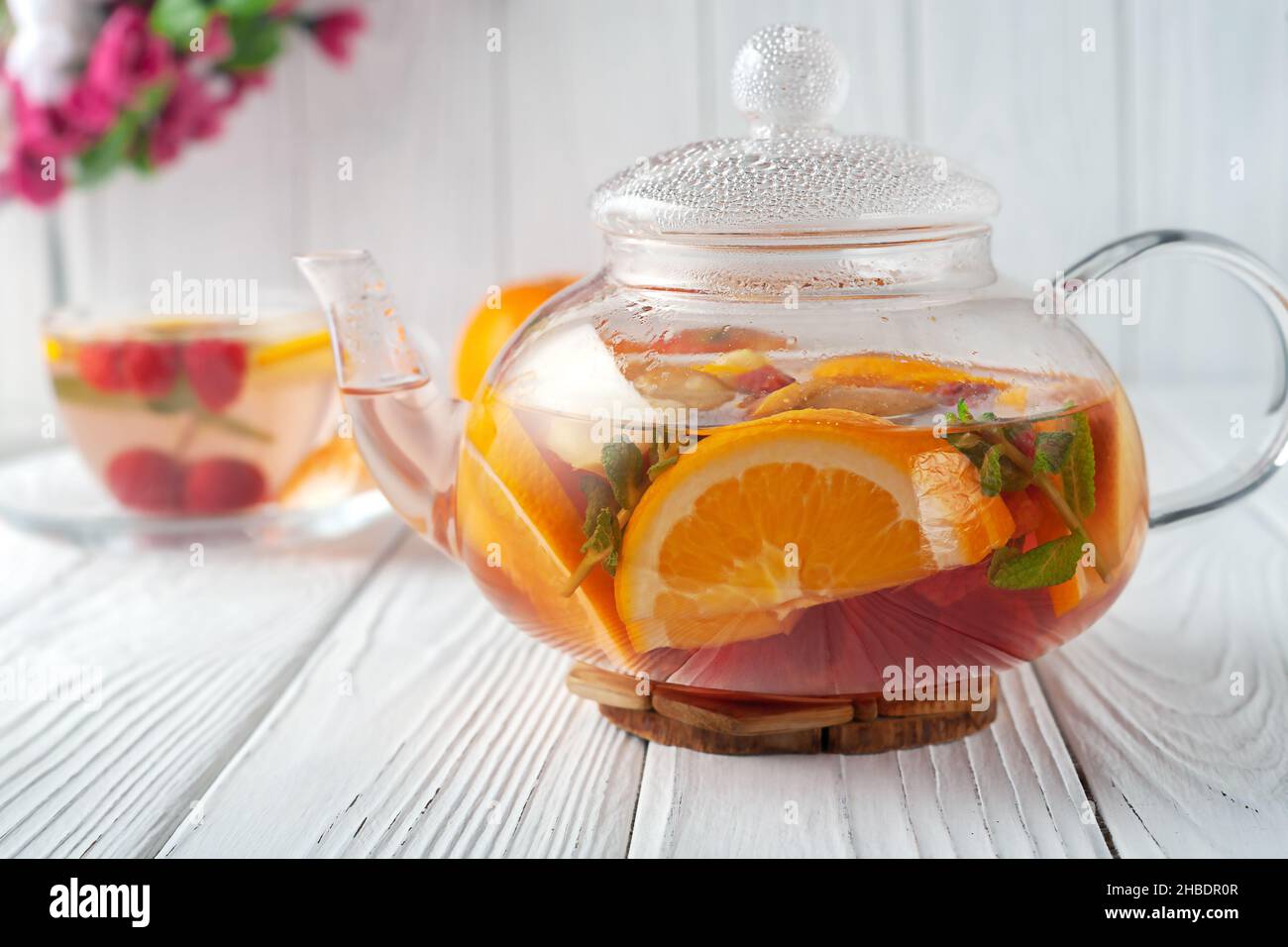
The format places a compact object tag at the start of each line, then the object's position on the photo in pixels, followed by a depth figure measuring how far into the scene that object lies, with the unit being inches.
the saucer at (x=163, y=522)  43.3
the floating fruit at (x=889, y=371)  25.2
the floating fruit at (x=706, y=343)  25.7
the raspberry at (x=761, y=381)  25.1
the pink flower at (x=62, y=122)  48.9
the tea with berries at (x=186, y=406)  43.7
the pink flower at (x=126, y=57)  48.0
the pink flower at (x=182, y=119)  53.6
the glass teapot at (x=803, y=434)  23.8
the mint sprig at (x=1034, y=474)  24.3
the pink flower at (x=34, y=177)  51.5
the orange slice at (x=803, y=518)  23.4
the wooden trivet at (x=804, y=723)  27.3
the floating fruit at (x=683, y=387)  25.1
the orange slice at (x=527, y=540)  25.5
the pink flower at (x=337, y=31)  58.4
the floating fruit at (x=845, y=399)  24.6
